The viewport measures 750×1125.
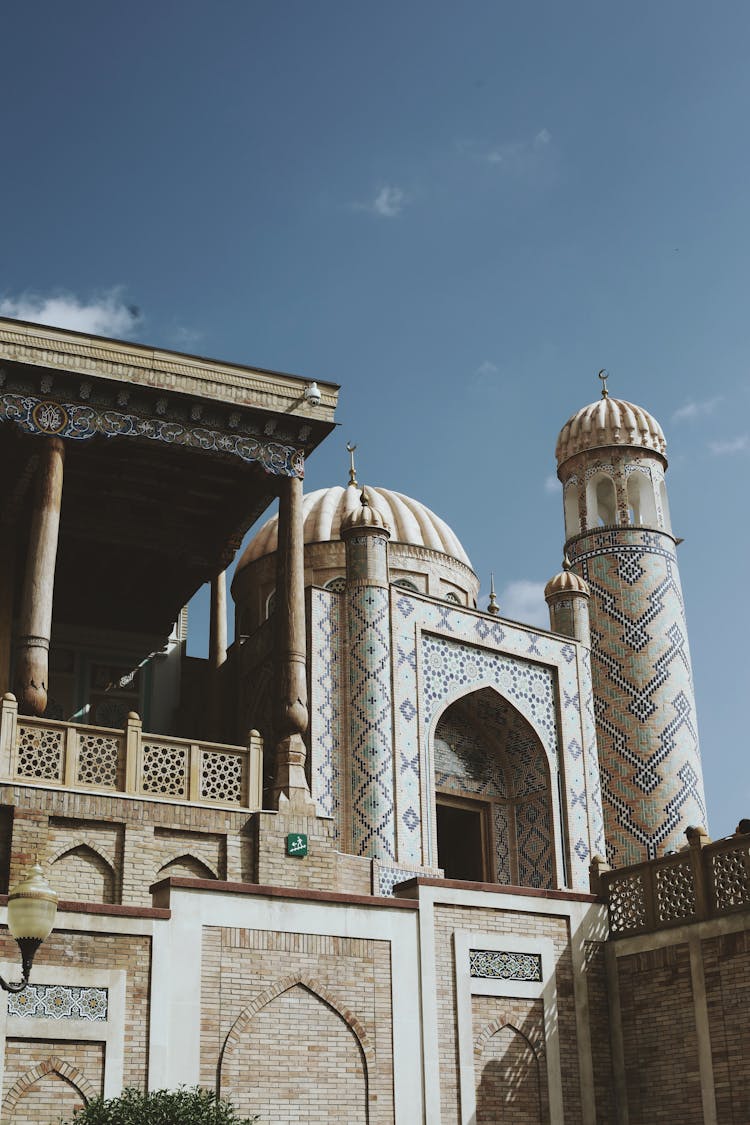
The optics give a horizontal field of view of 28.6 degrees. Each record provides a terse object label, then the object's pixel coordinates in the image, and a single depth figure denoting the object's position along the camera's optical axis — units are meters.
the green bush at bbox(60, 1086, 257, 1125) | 8.97
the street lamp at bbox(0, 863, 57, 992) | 7.50
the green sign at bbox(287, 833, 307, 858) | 12.85
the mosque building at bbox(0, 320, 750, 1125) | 10.78
